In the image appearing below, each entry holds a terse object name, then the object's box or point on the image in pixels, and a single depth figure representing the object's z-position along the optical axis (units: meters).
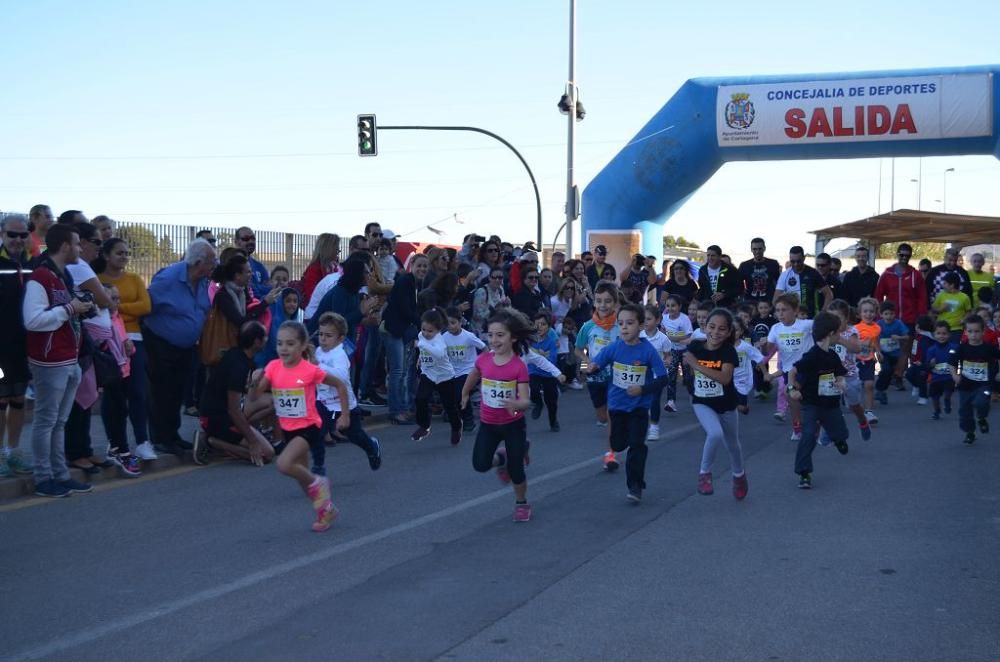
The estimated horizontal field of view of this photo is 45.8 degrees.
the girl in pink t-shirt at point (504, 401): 8.30
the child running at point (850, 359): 11.60
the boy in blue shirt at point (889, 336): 16.46
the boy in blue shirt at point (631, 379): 8.99
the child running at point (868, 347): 14.05
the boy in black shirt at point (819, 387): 9.66
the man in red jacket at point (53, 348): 8.34
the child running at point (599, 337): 12.02
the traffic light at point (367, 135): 30.31
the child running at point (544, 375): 13.12
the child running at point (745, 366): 11.45
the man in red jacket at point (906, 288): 18.23
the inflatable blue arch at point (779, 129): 22.09
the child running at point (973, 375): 12.09
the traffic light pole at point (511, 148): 29.55
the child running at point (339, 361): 9.72
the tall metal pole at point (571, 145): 27.59
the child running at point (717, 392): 8.92
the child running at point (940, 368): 13.84
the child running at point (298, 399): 7.69
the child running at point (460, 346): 12.50
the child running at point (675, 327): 14.77
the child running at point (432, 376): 12.14
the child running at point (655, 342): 11.71
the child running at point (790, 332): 13.07
